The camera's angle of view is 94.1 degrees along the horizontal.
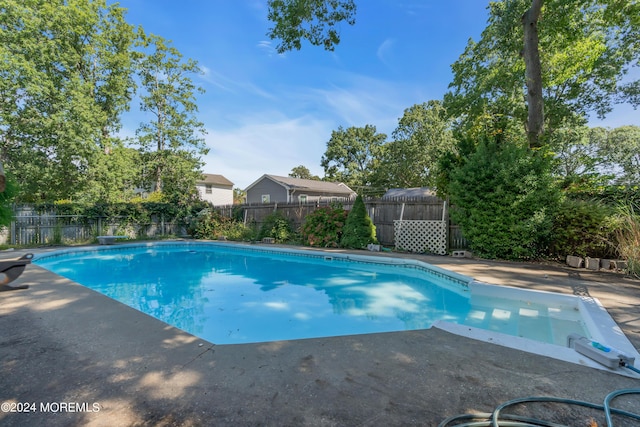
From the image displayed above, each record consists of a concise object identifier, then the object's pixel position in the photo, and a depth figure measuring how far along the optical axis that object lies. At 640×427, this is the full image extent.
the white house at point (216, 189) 27.33
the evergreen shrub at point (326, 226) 11.47
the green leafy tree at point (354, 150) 35.72
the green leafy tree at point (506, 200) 7.46
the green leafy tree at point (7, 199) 6.65
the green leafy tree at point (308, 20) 6.56
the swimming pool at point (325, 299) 4.05
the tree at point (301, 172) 43.16
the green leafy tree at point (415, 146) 26.23
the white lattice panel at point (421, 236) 9.71
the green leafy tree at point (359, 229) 10.88
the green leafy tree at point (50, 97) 14.53
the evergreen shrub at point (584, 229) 6.65
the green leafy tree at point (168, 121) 19.89
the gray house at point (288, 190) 22.92
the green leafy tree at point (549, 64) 8.98
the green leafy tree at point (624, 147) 21.27
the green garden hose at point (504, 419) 1.62
